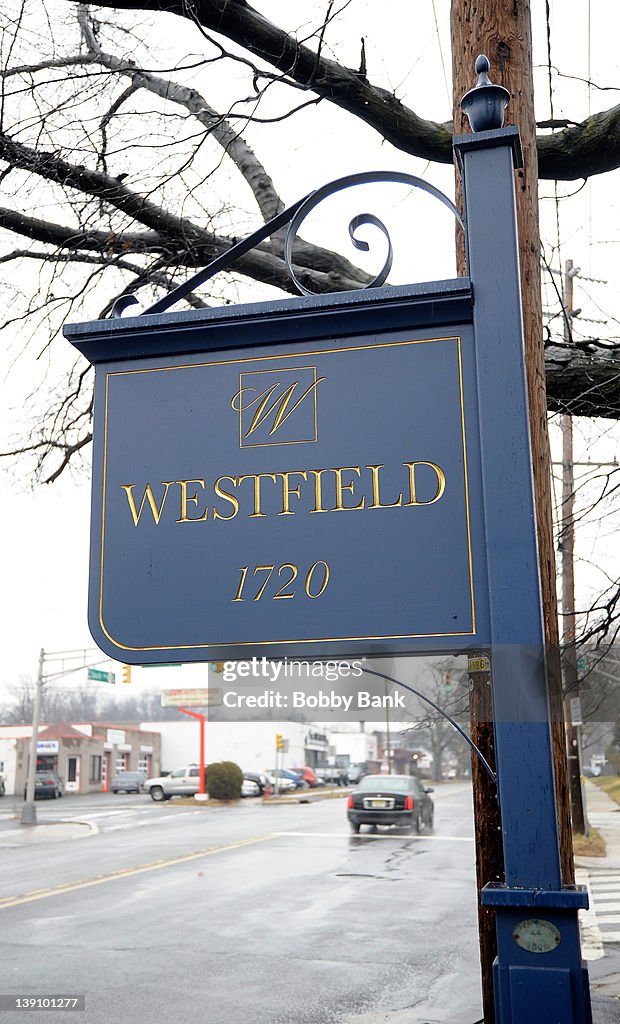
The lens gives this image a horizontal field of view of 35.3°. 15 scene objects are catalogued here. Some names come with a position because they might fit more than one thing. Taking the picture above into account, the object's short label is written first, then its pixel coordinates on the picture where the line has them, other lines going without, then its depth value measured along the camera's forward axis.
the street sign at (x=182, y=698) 41.51
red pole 40.66
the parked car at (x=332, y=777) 61.69
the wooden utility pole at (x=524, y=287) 3.66
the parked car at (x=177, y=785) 43.41
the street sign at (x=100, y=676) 35.88
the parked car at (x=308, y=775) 56.15
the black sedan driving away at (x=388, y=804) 23.06
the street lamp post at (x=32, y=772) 28.52
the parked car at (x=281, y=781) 47.31
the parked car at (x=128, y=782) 53.31
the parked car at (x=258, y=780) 45.84
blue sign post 2.29
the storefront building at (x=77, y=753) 51.19
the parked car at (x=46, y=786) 46.25
